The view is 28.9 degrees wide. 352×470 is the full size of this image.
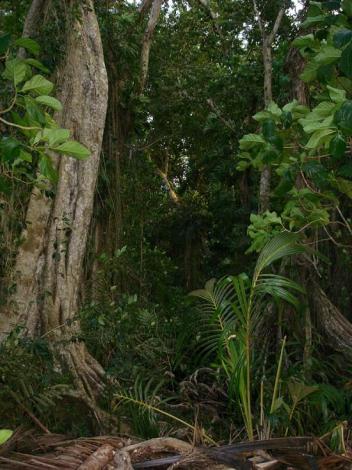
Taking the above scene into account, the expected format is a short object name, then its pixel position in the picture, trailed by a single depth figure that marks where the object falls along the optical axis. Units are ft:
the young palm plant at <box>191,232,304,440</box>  11.68
